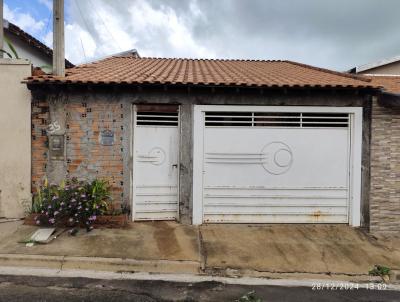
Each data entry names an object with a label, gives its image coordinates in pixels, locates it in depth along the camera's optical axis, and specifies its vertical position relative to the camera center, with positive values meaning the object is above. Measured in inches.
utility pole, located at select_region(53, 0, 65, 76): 281.1 +94.1
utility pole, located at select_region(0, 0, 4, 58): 306.8 +108.3
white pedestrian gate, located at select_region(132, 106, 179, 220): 280.5 -11.3
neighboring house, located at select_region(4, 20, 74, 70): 416.4 +137.4
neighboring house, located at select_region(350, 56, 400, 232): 273.9 -14.4
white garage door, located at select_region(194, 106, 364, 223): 283.3 -14.0
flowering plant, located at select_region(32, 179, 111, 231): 253.8 -42.3
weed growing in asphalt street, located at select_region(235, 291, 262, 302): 170.7 -73.9
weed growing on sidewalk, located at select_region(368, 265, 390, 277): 204.2 -71.3
